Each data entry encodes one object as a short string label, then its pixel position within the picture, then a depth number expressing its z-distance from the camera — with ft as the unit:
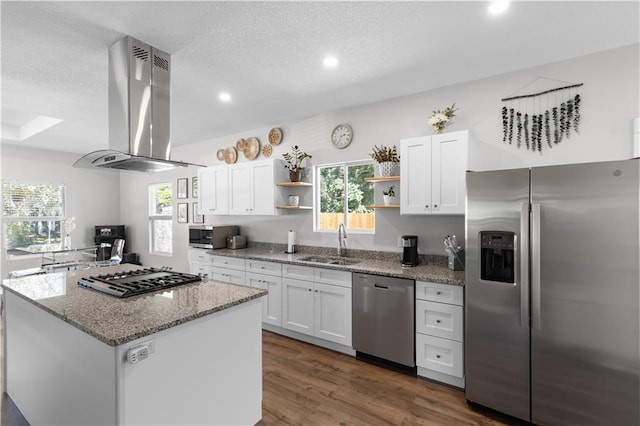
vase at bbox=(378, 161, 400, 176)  10.48
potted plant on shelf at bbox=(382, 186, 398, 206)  10.83
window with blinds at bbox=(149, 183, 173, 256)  19.52
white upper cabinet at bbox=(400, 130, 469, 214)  8.84
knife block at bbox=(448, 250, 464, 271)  9.15
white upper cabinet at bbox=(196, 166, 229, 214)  14.55
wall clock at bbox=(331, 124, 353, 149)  12.04
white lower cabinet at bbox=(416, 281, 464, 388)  8.05
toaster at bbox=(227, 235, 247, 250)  14.49
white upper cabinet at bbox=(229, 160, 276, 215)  12.94
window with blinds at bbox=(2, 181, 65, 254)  17.35
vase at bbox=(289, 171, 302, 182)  13.04
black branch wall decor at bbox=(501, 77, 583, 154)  8.23
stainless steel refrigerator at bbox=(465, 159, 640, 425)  5.83
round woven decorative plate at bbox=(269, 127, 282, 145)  13.99
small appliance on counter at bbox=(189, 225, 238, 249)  14.26
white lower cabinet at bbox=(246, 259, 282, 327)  11.56
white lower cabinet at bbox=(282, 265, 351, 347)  9.96
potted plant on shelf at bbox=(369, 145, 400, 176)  10.49
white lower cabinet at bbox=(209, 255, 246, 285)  12.66
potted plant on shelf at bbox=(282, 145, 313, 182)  13.05
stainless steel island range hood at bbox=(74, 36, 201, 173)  7.18
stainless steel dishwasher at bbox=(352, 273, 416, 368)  8.71
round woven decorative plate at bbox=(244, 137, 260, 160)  14.76
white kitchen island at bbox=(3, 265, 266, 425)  4.50
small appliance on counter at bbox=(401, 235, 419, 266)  9.86
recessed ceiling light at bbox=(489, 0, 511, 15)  5.96
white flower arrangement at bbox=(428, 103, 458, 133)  9.60
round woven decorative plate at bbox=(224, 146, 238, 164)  15.64
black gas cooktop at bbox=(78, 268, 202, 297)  6.36
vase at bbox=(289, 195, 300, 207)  13.12
